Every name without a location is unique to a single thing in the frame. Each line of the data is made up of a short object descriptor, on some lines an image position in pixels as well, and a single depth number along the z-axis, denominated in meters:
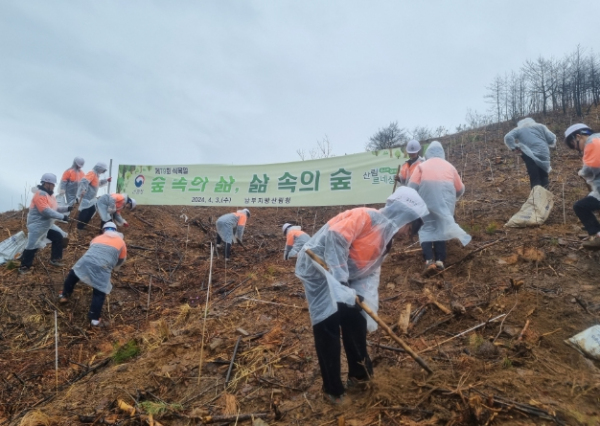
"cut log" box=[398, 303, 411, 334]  3.76
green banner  8.59
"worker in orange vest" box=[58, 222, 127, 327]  5.48
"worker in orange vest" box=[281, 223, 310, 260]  6.41
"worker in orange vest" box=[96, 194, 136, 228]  8.62
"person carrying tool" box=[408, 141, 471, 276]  4.79
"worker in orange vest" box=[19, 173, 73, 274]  6.44
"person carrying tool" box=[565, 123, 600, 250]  4.28
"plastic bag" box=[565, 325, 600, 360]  2.97
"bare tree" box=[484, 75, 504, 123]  16.32
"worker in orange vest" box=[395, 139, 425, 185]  6.01
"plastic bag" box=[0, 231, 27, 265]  7.25
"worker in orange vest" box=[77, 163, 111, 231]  8.95
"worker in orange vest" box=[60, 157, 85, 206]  9.04
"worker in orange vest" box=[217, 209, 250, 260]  8.38
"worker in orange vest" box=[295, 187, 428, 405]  2.83
